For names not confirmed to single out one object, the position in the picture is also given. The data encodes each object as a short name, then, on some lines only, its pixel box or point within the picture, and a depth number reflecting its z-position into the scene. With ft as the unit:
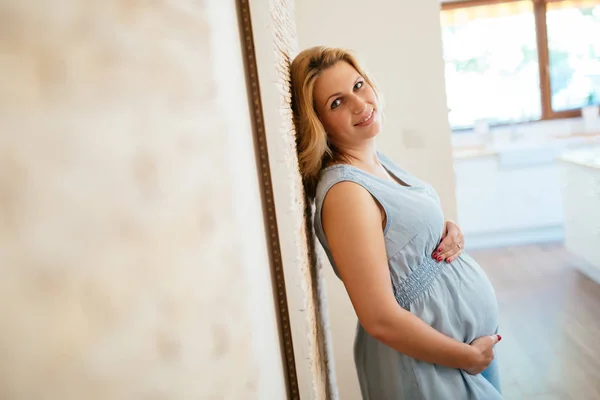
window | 17.02
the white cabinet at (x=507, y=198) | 15.64
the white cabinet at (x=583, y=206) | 11.59
